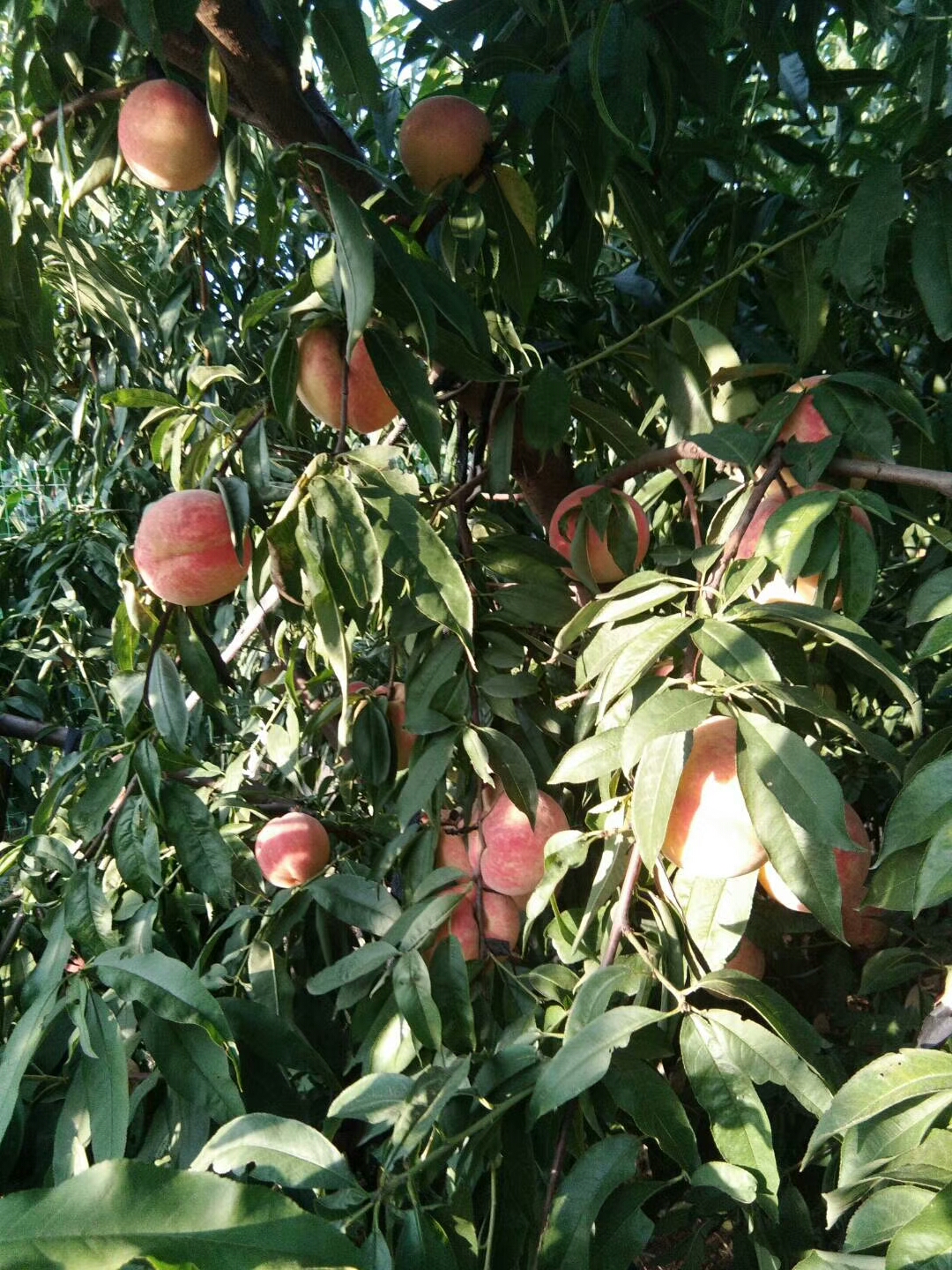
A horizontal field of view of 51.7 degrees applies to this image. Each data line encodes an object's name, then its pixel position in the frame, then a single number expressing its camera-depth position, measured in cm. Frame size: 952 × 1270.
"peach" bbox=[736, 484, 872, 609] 77
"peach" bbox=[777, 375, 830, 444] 83
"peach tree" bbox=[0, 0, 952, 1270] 57
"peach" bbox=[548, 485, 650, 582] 96
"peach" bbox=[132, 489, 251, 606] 83
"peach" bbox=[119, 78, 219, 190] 84
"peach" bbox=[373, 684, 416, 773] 105
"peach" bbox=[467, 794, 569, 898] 88
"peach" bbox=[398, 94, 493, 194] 88
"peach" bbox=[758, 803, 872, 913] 74
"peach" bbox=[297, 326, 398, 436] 81
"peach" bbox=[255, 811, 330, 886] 117
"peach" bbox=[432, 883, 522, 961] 94
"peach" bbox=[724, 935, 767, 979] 92
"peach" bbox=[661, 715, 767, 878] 66
